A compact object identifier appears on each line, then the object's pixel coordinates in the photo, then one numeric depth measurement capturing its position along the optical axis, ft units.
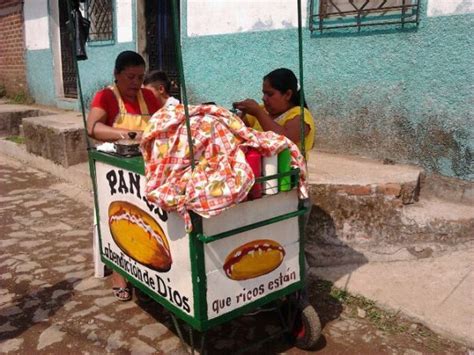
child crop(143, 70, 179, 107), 14.00
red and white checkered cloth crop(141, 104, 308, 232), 6.62
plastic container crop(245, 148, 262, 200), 7.22
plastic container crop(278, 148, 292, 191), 7.61
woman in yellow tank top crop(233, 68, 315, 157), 8.75
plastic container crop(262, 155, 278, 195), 7.44
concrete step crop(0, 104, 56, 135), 29.35
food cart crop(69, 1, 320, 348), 7.15
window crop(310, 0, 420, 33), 14.11
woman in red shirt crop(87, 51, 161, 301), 10.05
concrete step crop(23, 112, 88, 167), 20.97
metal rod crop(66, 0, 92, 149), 9.63
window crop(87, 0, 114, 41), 26.50
